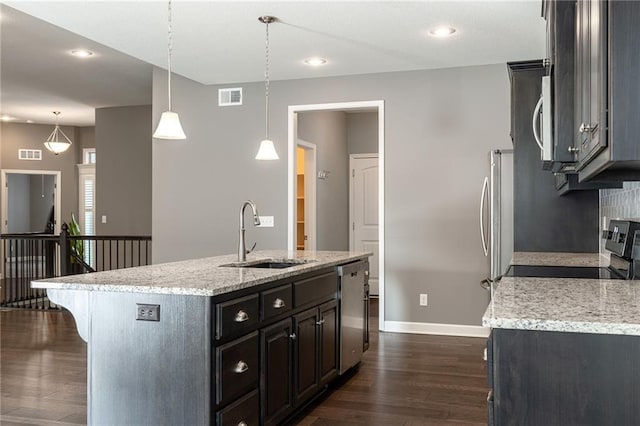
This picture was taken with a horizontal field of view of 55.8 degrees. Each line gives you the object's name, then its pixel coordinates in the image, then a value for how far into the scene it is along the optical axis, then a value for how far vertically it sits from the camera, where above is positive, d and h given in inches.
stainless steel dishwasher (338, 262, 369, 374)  162.7 -28.3
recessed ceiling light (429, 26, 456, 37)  180.5 +55.4
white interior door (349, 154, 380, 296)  343.3 +3.0
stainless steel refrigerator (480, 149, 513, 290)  203.9 +0.1
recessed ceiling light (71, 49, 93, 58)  241.6 +65.4
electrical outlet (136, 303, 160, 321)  98.3 -16.2
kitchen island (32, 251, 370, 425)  96.8 -22.0
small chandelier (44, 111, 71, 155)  369.2 +53.7
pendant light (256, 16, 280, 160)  171.7 +18.3
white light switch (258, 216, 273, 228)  253.0 -3.3
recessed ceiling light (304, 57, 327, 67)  217.2 +55.4
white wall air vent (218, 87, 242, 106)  257.3 +50.0
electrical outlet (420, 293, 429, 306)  233.6 -33.3
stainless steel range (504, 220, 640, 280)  96.7 -9.2
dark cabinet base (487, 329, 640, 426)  56.4 -15.9
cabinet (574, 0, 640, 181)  58.8 +13.4
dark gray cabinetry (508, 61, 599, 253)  159.0 +3.3
